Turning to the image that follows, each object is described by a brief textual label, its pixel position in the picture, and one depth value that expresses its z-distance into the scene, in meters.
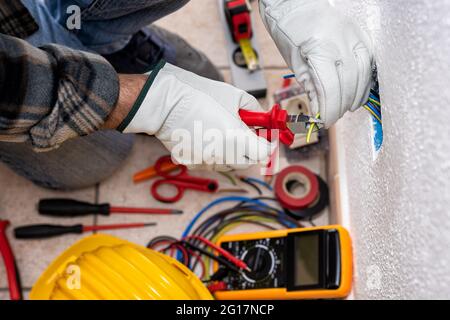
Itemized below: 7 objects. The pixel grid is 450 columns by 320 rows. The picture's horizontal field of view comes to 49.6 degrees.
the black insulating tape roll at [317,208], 1.01
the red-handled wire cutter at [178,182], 1.06
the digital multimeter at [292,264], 0.83
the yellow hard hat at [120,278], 0.79
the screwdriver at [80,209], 1.06
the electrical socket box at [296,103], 0.99
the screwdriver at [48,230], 1.05
